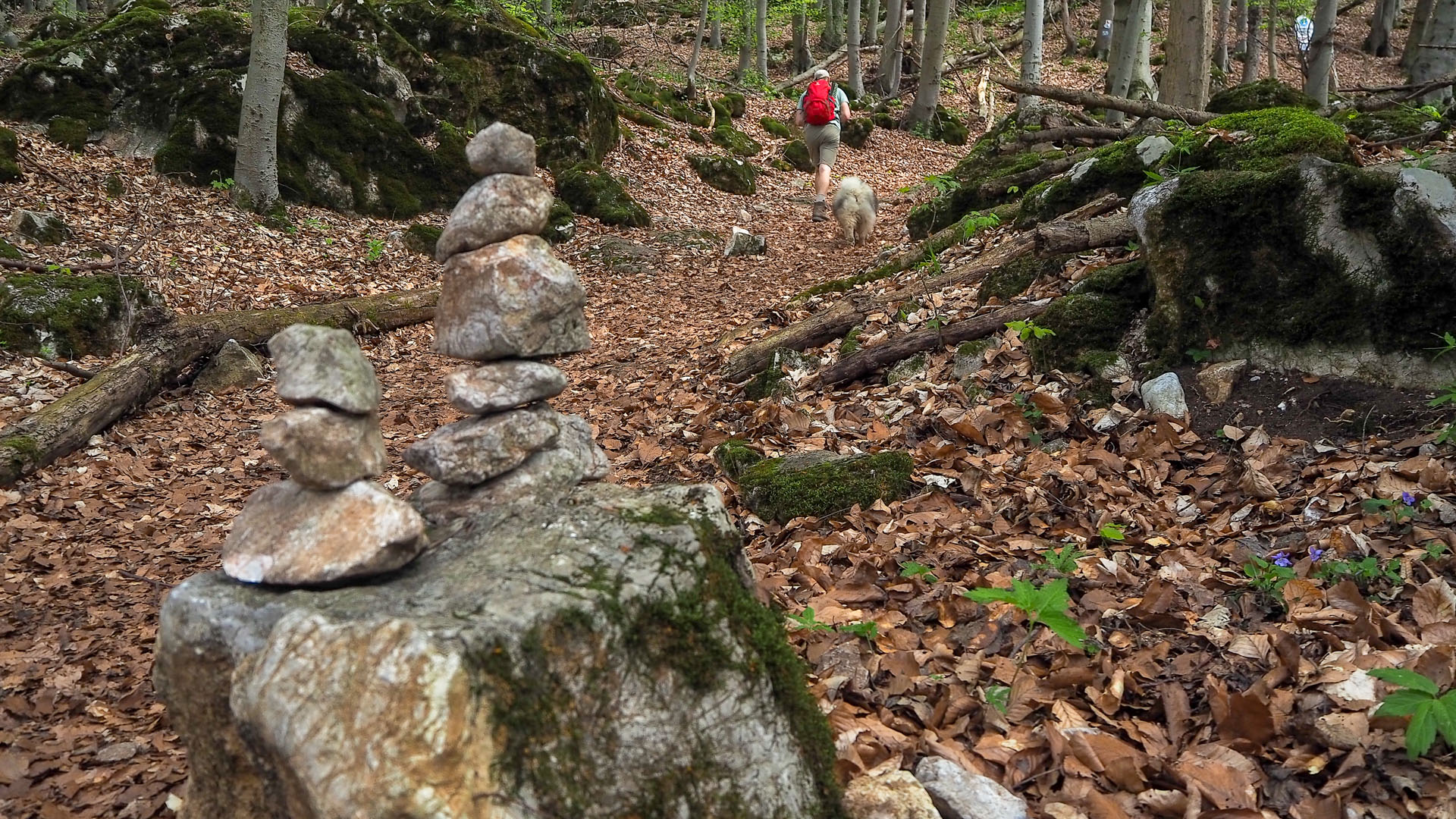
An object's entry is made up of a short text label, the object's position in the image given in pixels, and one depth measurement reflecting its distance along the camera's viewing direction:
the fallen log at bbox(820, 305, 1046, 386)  6.56
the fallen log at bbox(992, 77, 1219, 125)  9.81
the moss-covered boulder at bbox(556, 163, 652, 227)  13.54
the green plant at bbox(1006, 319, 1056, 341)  5.88
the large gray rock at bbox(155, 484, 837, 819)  1.93
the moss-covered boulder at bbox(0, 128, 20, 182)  10.21
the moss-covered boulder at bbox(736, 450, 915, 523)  5.14
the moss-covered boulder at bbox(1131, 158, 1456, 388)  4.80
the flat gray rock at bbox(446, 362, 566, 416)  3.16
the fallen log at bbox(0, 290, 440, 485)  6.38
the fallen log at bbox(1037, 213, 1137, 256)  7.04
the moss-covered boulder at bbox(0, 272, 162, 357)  7.74
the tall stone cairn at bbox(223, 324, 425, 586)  2.46
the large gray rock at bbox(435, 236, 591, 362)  3.13
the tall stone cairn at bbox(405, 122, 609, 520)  3.12
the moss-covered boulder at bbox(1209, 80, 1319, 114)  10.53
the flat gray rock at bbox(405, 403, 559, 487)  3.08
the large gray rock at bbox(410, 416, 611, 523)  3.09
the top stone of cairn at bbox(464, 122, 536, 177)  3.24
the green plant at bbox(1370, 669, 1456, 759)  2.51
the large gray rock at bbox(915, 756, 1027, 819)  2.65
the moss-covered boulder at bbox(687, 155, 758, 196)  16.52
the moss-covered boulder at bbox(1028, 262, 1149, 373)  5.96
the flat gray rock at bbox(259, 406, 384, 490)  2.46
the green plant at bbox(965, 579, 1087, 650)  3.08
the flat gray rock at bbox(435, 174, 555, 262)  3.20
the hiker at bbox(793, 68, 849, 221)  12.67
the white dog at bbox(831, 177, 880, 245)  12.14
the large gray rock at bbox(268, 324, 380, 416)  2.50
